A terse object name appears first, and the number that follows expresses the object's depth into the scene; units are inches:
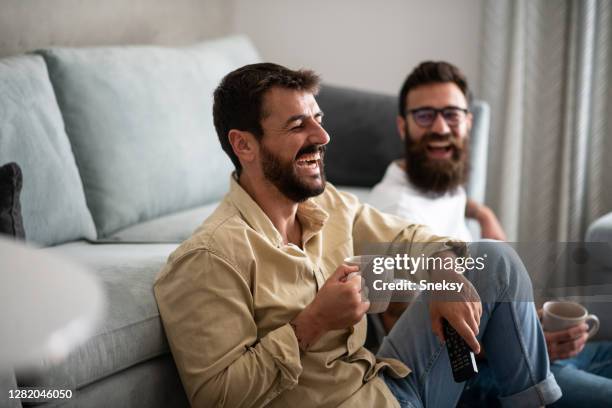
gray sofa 65.5
